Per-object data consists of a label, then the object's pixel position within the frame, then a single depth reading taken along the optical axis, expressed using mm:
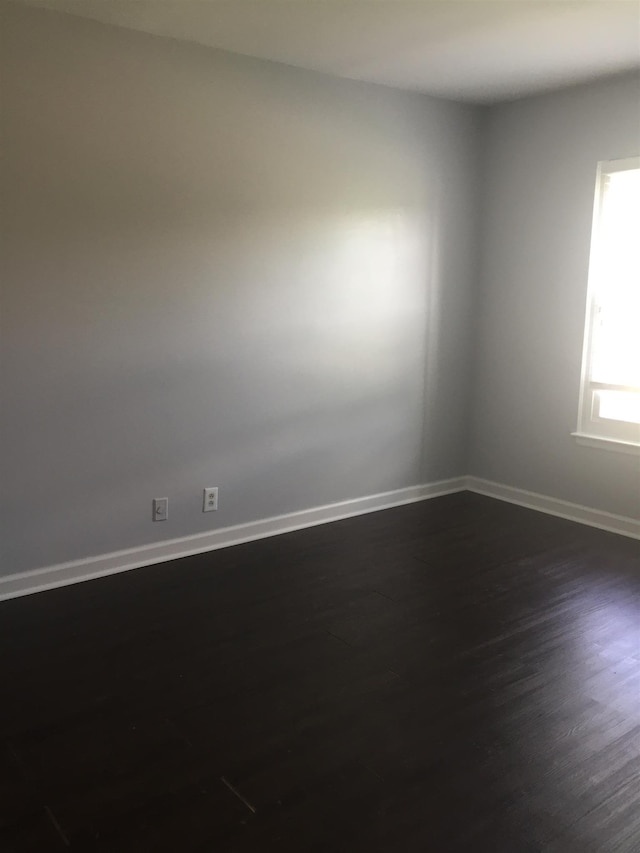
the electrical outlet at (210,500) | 3857
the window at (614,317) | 4191
